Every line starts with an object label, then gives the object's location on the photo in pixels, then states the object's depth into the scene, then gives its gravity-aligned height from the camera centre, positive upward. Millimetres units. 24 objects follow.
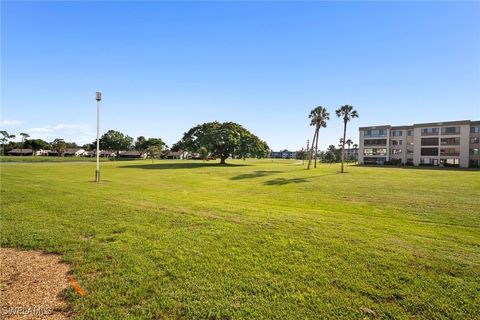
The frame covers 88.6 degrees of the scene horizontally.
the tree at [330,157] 103119 +98
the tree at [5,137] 123400 +6974
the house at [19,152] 129438 -923
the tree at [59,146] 137062 +2820
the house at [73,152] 147250 -348
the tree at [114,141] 137375 +6275
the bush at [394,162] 77250 -1094
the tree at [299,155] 159900 +1014
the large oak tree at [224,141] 56719 +3386
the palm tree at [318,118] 51500 +8223
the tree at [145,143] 142125 +6035
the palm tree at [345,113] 46188 +8484
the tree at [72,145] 167875 +4604
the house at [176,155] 147475 -748
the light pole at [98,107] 20984 +3885
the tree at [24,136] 132575 +7928
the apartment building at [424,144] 66312 +4629
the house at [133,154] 143025 -857
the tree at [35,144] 133125 +3469
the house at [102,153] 145538 -756
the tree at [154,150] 97531 +1525
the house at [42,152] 139400 -808
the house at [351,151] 166688 +4565
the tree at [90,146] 152125 +3565
